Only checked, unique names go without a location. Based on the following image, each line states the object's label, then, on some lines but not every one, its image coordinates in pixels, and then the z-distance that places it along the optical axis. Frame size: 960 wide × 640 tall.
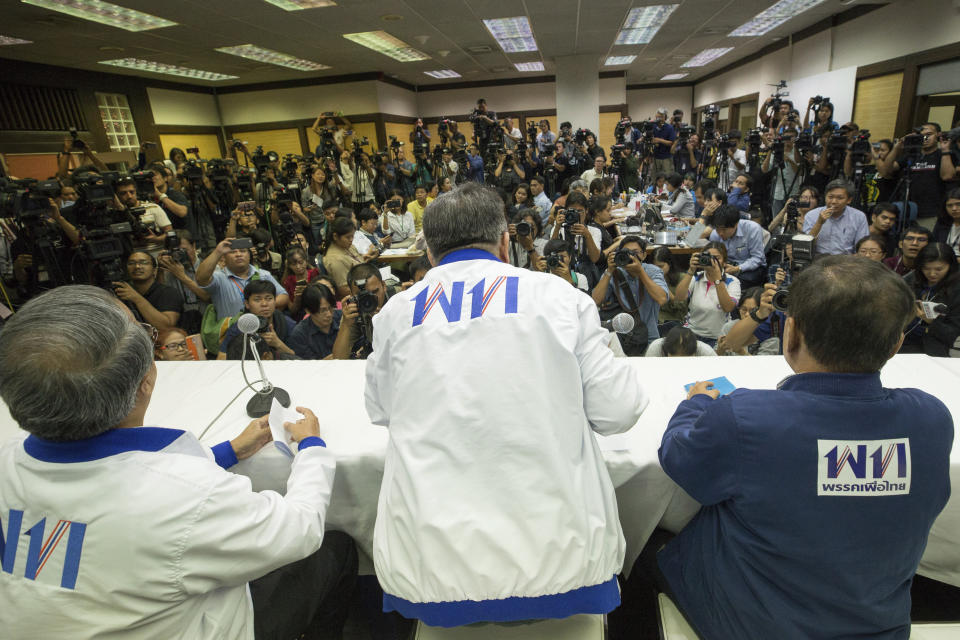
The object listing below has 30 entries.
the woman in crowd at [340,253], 3.81
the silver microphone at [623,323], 1.40
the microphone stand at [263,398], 1.43
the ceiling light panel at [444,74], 10.20
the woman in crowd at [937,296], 2.53
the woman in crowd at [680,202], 5.71
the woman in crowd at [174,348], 2.24
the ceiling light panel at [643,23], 6.18
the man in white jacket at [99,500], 0.74
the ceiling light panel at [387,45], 6.56
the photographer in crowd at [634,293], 2.58
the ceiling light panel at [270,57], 6.78
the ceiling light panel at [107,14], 4.43
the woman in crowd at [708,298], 2.72
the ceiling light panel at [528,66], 10.06
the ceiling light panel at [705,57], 9.68
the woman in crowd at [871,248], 2.99
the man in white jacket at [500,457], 0.86
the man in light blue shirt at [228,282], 2.97
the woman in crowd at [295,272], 3.41
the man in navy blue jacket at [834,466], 0.83
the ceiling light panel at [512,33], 6.35
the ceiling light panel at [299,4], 4.89
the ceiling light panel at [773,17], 6.42
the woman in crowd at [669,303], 3.02
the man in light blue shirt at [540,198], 5.38
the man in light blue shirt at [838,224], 3.72
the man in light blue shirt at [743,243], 3.86
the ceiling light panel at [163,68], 7.05
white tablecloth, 1.22
